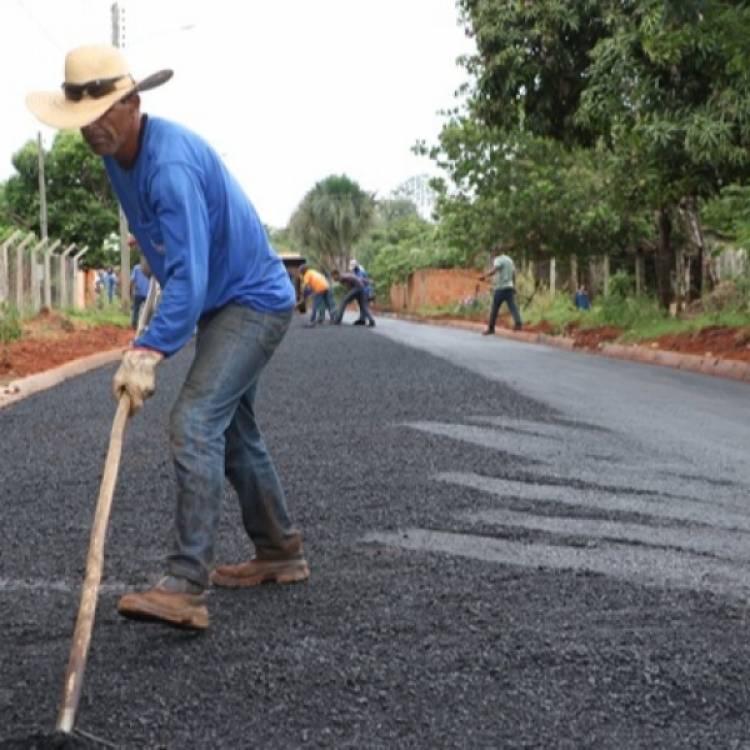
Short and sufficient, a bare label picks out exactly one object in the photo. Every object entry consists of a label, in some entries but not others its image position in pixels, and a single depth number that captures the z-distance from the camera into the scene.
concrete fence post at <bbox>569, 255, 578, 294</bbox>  35.91
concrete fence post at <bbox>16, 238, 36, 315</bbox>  24.56
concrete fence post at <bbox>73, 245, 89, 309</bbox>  34.03
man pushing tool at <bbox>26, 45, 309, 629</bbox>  3.97
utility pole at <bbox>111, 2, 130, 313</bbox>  30.36
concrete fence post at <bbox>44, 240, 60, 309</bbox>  27.84
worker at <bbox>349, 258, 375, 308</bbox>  28.41
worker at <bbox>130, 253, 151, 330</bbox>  20.72
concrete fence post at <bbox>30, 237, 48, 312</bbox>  26.55
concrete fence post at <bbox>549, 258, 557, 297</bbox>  32.28
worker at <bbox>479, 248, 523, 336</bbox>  24.83
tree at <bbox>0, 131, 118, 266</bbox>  48.00
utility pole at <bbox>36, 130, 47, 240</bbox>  39.66
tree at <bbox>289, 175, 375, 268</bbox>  68.81
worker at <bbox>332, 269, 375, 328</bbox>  27.70
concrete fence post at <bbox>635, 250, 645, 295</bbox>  31.88
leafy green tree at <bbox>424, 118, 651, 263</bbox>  32.72
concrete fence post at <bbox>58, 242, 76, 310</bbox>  31.05
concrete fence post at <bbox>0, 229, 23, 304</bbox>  22.98
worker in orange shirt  29.19
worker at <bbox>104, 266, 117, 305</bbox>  38.44
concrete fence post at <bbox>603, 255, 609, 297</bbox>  32.03
